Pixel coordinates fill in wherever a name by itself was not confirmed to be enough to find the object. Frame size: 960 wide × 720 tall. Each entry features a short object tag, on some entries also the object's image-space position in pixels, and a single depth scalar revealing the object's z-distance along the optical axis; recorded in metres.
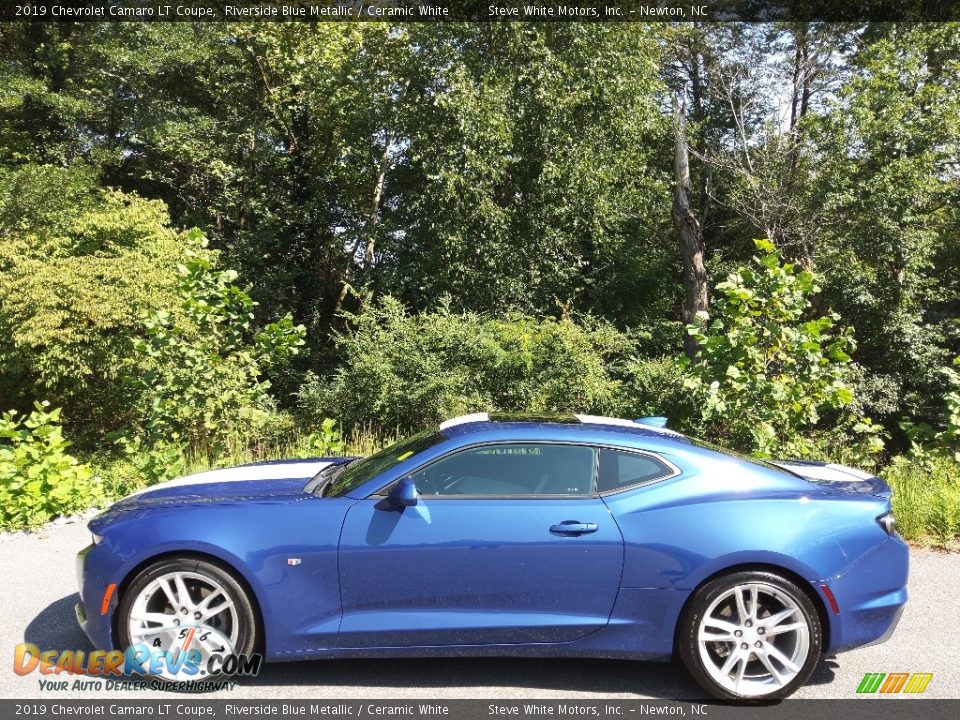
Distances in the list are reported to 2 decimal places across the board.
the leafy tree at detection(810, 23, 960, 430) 15.19
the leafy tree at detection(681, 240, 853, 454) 7.60
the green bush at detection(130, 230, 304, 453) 8.72
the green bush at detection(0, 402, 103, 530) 6.84
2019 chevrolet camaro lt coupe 3.92
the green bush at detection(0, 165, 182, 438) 11.69
